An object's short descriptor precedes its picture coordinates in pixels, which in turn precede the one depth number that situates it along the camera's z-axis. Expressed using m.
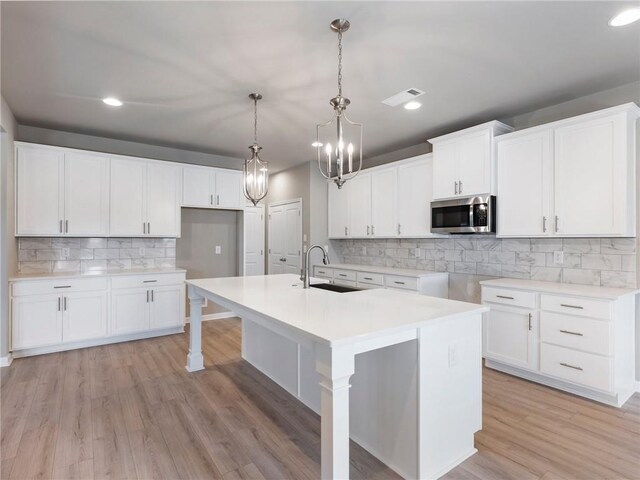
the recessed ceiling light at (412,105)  3.33
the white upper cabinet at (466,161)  3.50
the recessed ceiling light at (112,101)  3.21
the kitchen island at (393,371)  1.52
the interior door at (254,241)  6.32
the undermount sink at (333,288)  2.94
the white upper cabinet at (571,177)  2.72
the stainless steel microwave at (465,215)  3.48
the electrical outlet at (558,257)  3.27
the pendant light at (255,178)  3.14
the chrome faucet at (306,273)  2.86
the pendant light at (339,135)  2.12
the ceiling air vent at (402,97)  3.05
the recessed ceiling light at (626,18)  1.99
